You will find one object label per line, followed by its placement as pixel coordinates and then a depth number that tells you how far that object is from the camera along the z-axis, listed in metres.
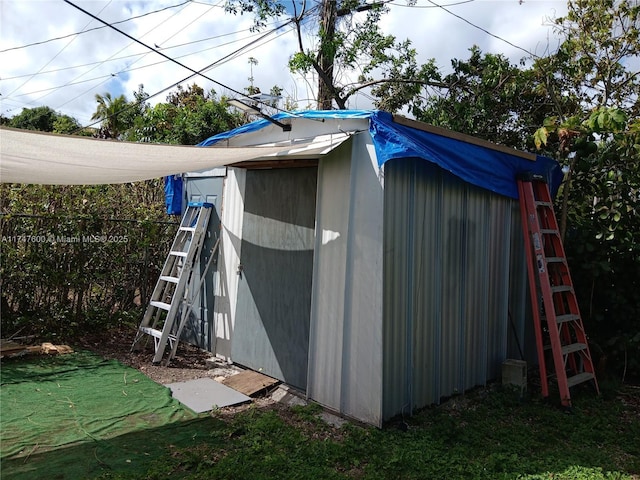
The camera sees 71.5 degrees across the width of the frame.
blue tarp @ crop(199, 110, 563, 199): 3.24
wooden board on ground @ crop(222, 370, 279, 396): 4.11
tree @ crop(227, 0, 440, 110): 8.14
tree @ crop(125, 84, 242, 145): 10.65
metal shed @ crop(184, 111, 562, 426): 3.45
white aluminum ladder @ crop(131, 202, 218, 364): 4.88
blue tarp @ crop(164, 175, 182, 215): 5.98
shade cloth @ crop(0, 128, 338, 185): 2.78
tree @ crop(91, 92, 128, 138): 16.38
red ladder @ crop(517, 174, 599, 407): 4.07
